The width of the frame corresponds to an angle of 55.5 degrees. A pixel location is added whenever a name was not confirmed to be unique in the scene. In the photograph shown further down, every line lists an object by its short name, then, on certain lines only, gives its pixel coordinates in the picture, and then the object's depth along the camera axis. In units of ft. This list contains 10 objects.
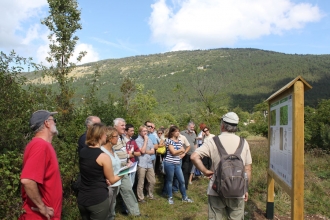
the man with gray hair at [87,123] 13.58
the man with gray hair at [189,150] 26.43
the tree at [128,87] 95.75
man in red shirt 8.00
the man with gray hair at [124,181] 17.78
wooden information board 11.59
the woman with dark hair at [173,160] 22.18
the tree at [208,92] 102.27
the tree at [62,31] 32.81
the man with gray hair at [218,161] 11.35
